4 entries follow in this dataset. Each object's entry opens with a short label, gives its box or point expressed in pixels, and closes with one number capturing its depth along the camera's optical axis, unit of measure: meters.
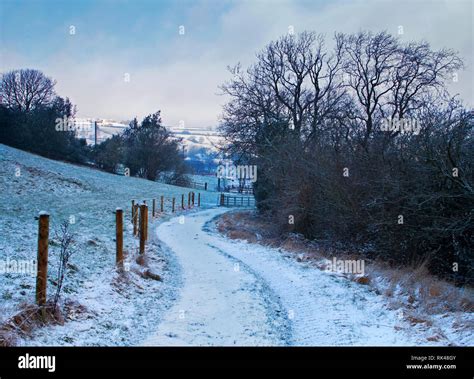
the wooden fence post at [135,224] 13.56
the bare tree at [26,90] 47.84
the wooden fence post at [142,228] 10.05
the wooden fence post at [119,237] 8.15
